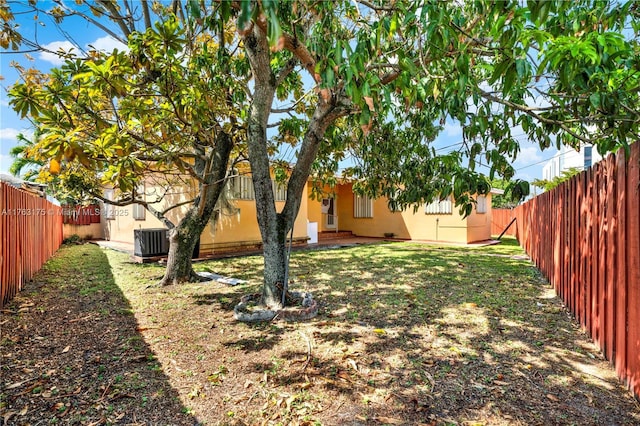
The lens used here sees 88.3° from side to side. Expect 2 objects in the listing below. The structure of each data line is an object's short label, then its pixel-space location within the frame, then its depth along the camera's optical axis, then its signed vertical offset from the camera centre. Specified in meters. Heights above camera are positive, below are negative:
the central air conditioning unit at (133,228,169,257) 9.56 -0.85
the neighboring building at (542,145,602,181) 20.19 +3.98
